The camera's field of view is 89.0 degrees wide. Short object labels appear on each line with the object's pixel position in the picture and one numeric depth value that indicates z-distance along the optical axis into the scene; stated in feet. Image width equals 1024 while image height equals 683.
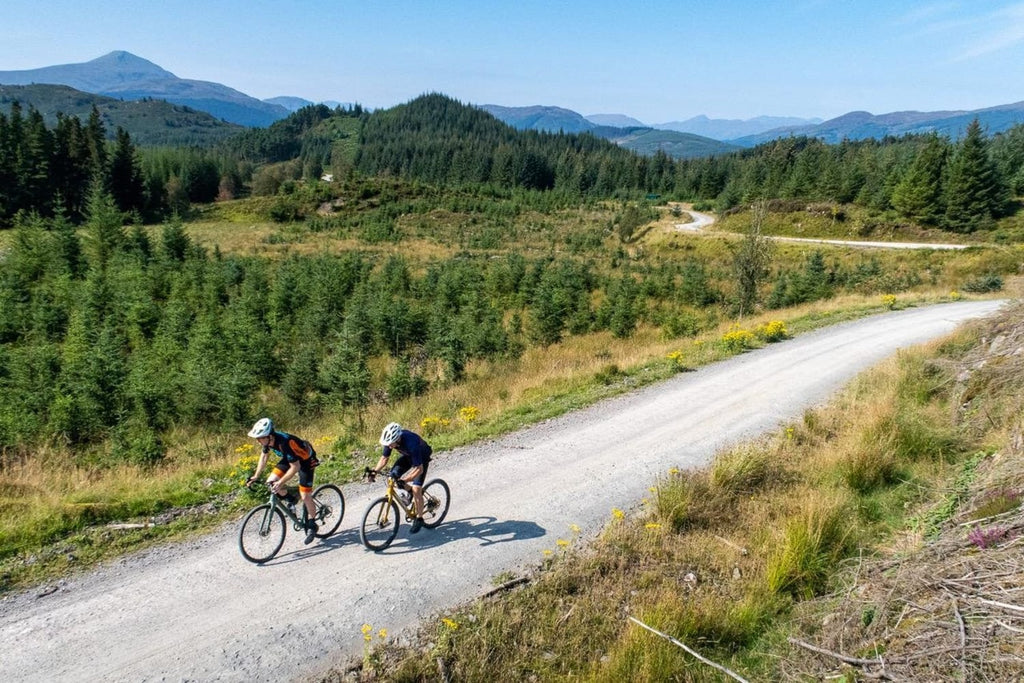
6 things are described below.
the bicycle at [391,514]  24.93
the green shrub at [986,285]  101.14
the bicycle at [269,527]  23.84
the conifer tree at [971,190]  161.48
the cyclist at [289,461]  23.43
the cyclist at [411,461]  25.17
